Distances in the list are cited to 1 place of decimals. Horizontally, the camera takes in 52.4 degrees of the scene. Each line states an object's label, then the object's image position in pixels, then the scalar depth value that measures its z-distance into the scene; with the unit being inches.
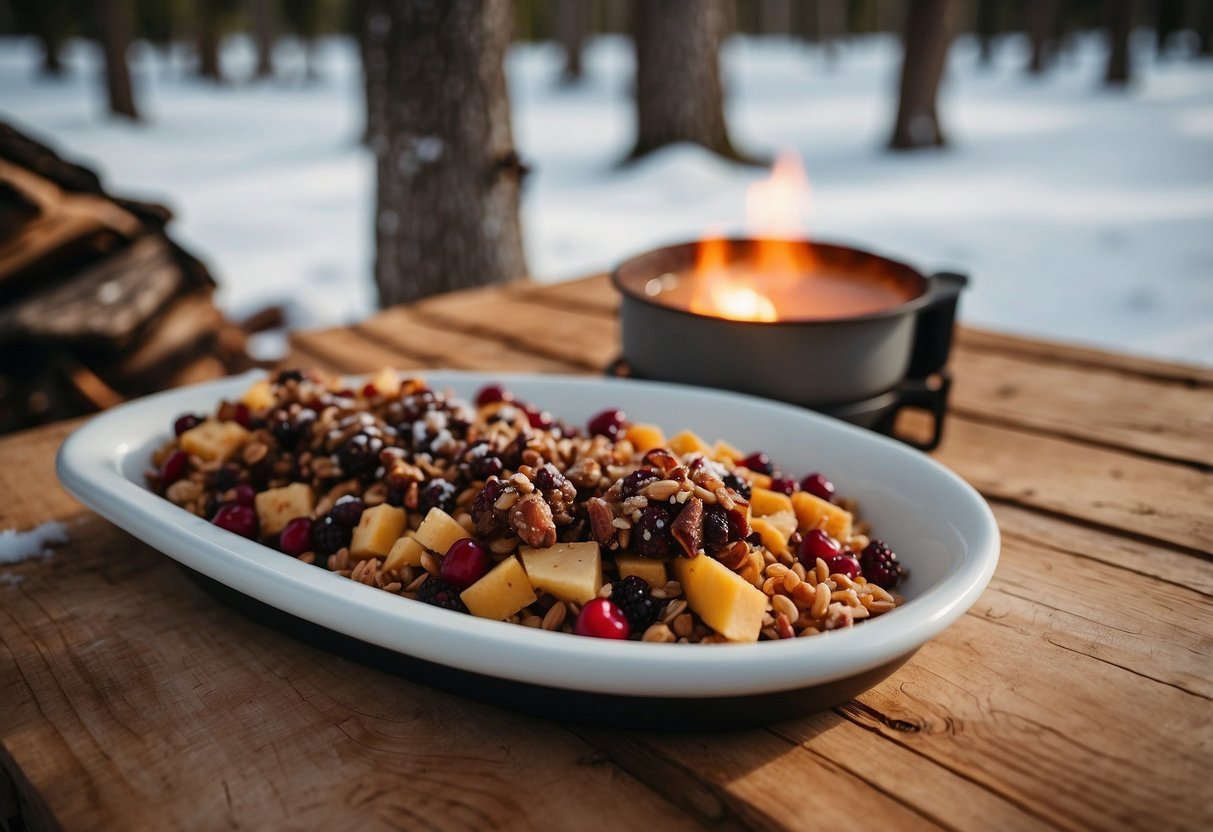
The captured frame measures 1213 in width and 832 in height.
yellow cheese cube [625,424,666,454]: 18.7
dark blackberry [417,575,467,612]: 15.2
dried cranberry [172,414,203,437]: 19.7
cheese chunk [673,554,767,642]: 14.5
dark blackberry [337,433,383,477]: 17.7
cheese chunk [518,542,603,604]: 14.9
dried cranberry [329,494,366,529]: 17.0
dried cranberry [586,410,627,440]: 19.5
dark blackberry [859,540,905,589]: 16.6
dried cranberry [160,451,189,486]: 18.7
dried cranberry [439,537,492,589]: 15.3
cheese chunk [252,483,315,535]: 17.4
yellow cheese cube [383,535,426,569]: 16.1
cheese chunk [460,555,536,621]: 15.1
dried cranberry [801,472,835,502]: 18.3
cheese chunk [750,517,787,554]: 16.4
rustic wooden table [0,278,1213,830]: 13.6
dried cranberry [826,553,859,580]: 16.1
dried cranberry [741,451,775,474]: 18.6
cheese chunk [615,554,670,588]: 15.3
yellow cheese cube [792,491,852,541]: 17.3
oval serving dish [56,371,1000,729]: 13.2
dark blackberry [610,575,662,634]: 14.9
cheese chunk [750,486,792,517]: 17.3
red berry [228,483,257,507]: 17.6
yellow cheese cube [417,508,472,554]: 16.0
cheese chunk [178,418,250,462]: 19.1
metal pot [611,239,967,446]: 20.3
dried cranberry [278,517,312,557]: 16.9
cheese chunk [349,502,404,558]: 16.5
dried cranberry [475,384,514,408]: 21.0
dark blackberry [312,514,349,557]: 16.8
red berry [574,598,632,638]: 14.4
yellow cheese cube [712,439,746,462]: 18.1
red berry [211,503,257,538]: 17.1
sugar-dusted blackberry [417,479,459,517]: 16.8
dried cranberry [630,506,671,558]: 15.1
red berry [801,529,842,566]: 16.5
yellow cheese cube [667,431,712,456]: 18.4
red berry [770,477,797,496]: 18.0
